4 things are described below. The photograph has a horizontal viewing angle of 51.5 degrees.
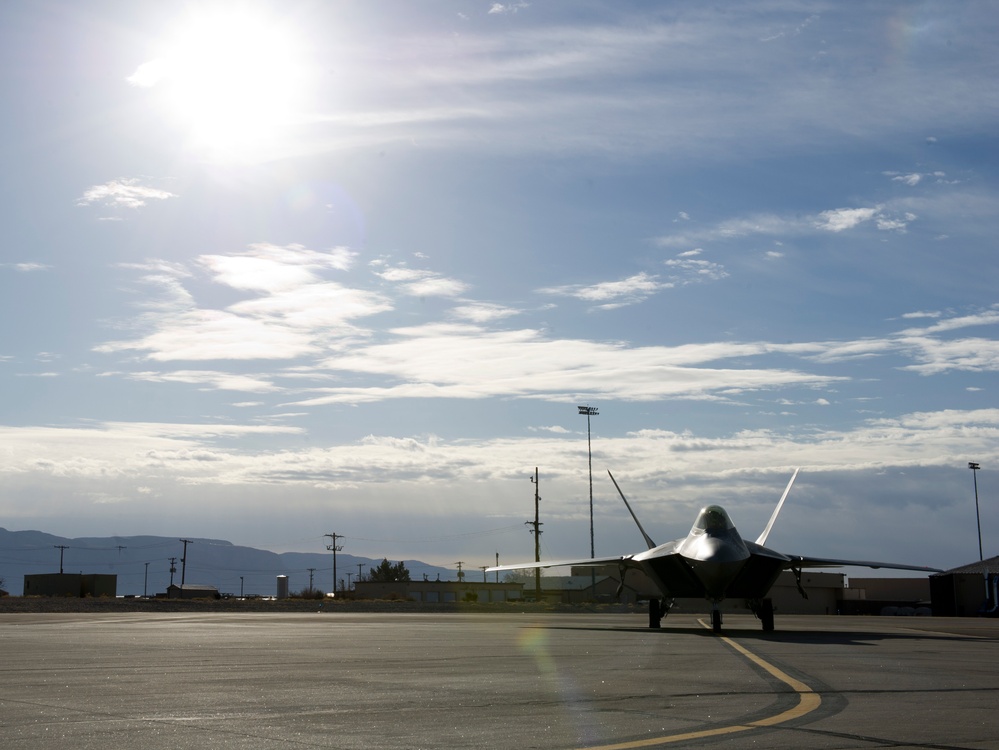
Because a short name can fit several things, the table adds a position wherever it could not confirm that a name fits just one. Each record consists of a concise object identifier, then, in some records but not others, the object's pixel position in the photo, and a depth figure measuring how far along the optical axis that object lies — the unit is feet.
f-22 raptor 78.02
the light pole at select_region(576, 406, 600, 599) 267.18
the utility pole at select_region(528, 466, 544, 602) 262.26
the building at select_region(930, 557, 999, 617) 215.72
